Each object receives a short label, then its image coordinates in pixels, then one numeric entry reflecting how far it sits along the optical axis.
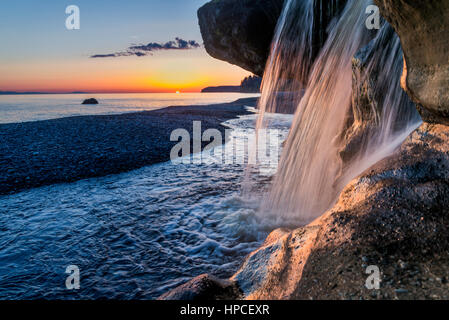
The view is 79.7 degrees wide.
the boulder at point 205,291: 3.13
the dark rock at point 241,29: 9.55
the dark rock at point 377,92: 4.88
